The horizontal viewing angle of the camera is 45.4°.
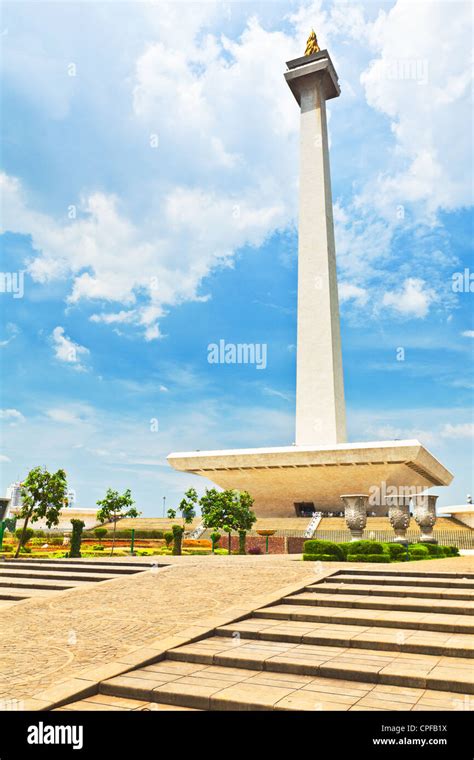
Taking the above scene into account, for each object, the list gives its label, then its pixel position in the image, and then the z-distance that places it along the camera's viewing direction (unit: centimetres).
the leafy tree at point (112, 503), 3359
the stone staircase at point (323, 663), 591
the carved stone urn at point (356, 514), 2386
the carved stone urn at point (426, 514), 2541
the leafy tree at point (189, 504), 3319
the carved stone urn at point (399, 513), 2436
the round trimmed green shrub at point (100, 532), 3303
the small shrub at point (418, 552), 2034
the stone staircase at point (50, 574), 1391
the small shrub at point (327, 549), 1838
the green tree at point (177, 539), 2456
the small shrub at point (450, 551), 2319
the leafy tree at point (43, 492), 2644
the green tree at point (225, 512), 2845
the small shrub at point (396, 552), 1923
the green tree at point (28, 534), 3412
